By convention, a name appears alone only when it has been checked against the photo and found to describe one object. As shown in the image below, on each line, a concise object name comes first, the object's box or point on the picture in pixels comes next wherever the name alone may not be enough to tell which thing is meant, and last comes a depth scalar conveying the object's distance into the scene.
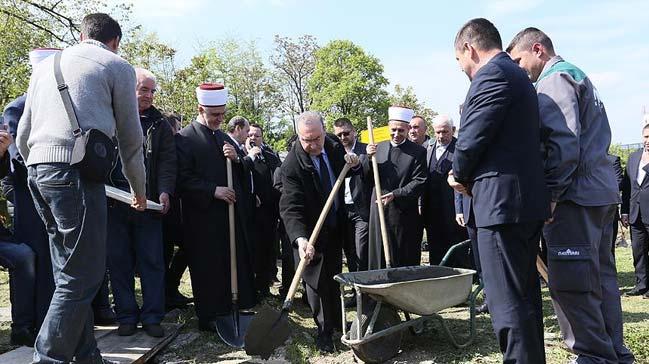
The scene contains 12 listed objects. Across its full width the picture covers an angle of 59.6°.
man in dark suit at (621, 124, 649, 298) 6.32
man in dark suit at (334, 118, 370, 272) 5.75
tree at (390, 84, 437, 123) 46.69
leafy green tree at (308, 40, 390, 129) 45.06
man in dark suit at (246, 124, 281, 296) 6.00
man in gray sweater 3.04
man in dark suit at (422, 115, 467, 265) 6.06
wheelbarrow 3.65
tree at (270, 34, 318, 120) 46.09
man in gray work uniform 3.15
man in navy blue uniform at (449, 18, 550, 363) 2.99
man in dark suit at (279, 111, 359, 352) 4.37
